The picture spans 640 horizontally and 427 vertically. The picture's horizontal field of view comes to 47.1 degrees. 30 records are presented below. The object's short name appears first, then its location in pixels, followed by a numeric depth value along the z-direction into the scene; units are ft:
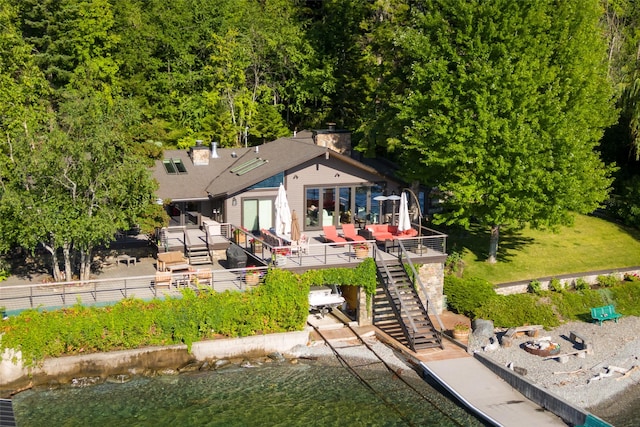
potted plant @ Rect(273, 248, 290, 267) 100.37
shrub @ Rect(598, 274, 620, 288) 117.60
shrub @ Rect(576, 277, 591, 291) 115.55
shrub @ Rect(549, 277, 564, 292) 113.91
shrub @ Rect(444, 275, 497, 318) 107.14
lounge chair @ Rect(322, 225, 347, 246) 111.75
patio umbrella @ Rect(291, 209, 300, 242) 107.24
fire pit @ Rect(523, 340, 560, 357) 94.38
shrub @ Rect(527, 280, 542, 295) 112.47
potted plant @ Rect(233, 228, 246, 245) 113.59
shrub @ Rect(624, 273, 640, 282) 120.16
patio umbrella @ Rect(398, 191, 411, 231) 109.50
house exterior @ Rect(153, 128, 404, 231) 121.90
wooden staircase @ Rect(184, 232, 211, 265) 110.63
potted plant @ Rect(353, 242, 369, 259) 104.27
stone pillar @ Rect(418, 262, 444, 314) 107.04
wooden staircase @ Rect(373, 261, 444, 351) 96.12
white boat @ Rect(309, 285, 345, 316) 103.76
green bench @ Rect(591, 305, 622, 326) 107.04
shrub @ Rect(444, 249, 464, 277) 115.55
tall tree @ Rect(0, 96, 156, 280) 93.86
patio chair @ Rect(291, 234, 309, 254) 101.83
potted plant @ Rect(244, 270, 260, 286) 98.68
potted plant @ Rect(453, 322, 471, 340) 97.40
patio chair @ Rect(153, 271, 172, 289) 96.22
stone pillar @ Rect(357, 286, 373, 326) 103.24
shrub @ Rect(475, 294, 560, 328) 104.83
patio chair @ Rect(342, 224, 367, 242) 112.16
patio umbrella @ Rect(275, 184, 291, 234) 107.55
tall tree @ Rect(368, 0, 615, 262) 107.34
